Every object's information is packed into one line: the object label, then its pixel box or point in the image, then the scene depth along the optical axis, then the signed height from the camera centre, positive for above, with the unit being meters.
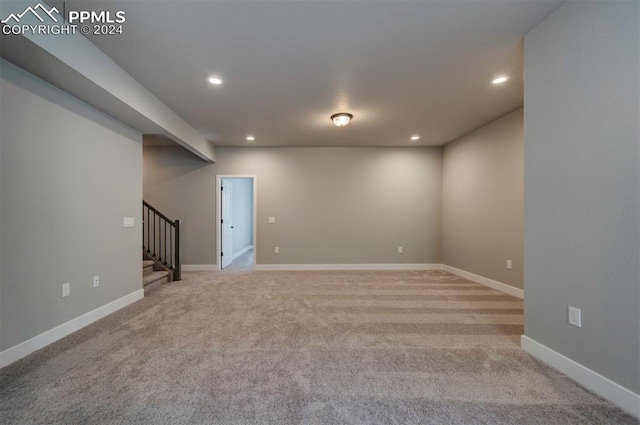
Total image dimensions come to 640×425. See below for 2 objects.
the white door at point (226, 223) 5.79 -0.21
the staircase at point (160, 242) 4.78 -0.57
